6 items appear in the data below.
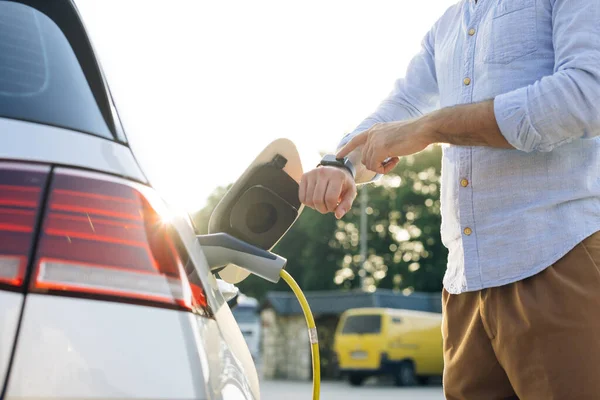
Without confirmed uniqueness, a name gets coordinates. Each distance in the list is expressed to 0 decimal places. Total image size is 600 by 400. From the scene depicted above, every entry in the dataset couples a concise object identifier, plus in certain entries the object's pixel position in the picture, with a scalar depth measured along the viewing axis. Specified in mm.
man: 1669
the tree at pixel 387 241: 40750
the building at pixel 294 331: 30969
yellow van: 22594
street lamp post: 35594
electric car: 1031
